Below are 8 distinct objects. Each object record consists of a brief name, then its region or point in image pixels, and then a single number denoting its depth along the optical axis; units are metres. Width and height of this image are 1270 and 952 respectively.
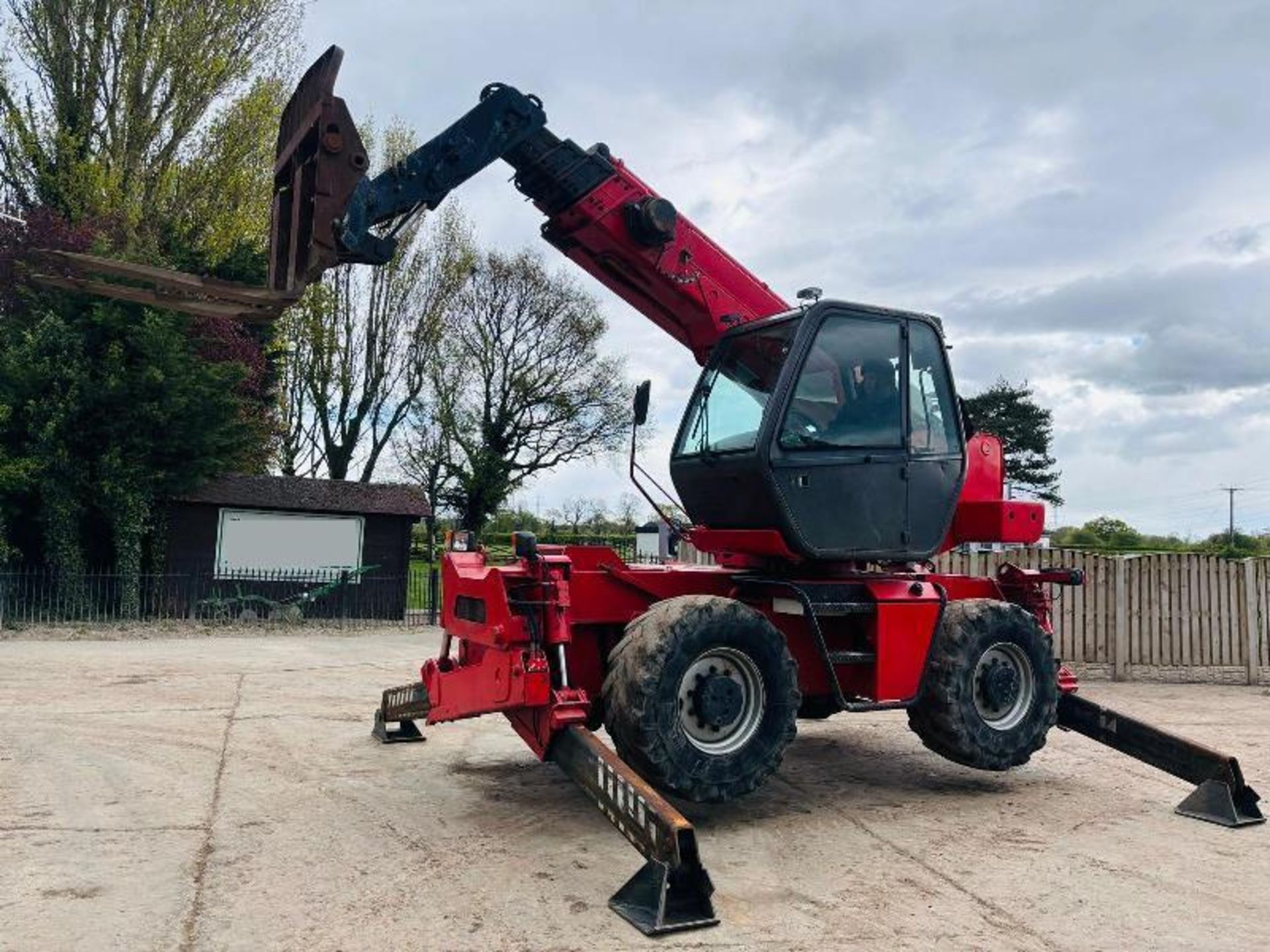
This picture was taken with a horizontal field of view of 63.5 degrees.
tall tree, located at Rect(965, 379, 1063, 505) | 42.81
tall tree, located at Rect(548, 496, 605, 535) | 40.38
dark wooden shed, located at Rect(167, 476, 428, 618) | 20.03
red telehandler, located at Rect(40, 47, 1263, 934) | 5.45
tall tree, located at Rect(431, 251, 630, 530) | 34.50
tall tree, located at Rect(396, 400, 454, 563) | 34.47
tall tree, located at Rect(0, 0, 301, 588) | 18.41
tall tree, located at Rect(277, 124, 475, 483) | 32.06
